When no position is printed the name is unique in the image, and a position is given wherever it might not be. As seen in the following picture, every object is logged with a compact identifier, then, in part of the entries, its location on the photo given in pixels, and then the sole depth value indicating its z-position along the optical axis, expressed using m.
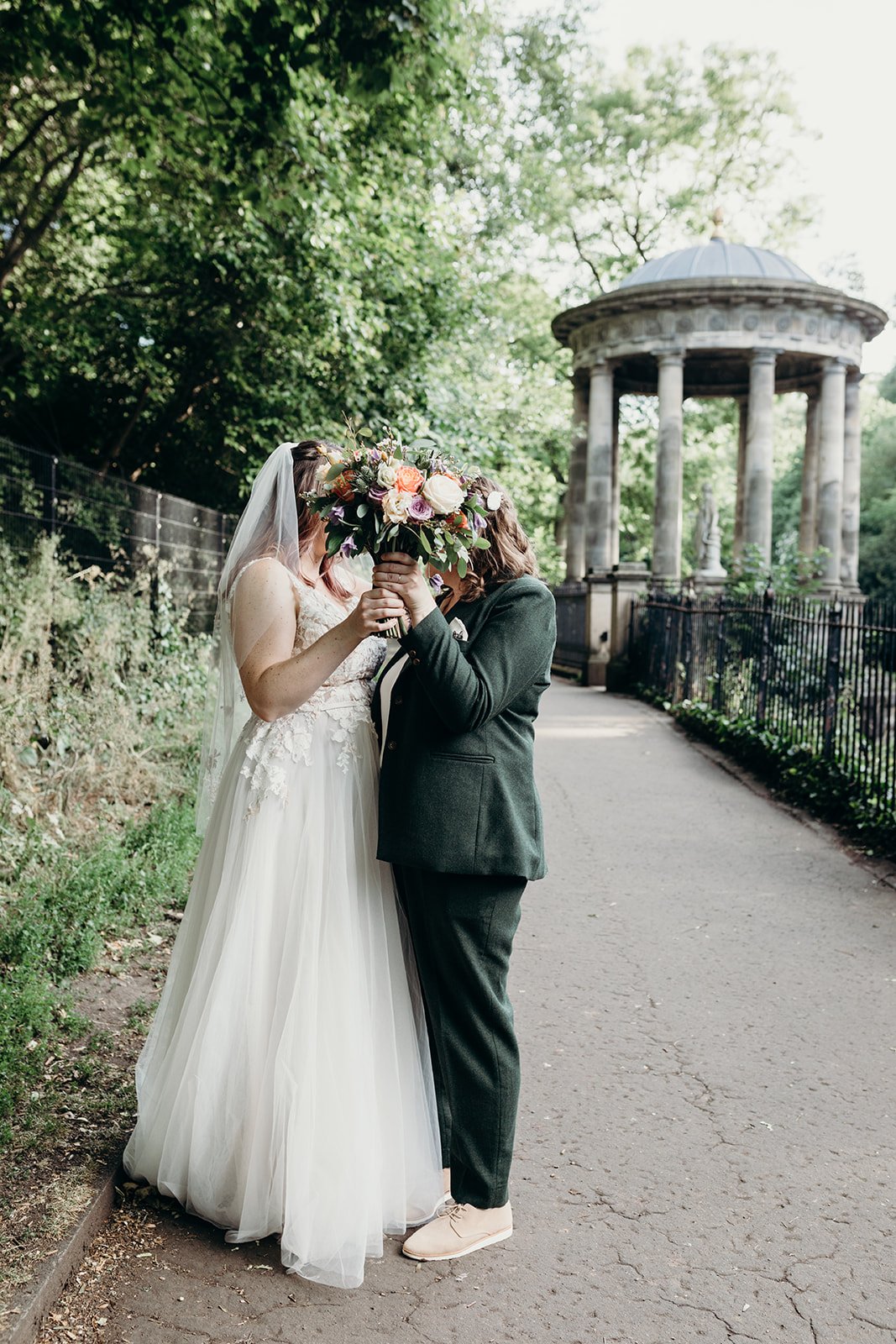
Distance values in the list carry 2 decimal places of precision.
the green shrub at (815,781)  8.37
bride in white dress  2.99
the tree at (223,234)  8.28
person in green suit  2.93
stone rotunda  27.48
